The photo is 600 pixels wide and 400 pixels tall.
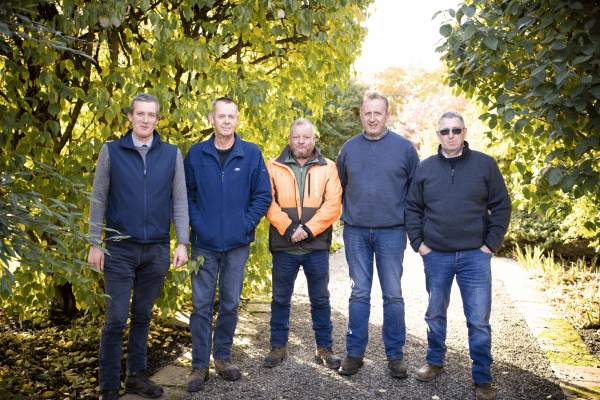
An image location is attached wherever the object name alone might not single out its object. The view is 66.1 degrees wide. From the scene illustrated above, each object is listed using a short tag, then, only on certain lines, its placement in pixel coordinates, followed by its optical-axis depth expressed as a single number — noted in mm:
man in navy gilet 2938
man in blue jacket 3271
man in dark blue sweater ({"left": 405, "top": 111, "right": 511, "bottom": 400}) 3172
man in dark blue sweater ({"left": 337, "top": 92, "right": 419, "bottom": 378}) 3432
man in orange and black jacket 3525
